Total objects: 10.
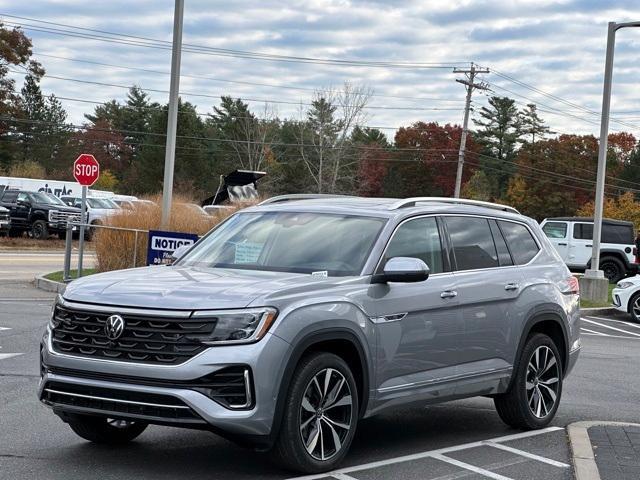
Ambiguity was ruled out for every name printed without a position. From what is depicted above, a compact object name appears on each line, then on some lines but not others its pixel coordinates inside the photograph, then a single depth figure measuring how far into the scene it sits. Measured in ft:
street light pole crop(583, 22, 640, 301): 83.92
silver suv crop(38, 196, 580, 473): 19.80
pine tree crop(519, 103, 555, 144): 354.13
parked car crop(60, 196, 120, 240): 129.29
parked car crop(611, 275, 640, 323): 72.64
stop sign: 83.25
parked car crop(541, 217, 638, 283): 111.45
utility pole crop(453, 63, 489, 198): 201.94
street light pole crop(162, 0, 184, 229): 74.08
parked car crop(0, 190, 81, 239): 133.59
